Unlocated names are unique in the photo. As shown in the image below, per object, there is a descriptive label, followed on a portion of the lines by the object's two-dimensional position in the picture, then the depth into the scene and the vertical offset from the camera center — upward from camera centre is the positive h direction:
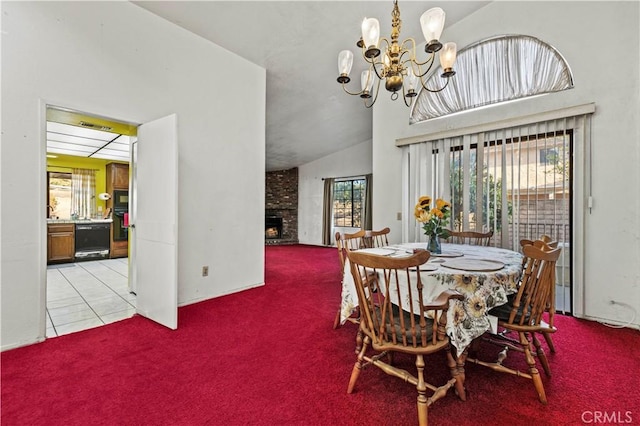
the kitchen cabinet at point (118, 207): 6.19 +0.10
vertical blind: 3.00 +0.43
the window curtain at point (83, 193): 6.59 +0.43
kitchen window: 6.29 +0.36
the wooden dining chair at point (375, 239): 3.00 -0.28
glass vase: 2.38 -0.26
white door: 2.61 -0.09
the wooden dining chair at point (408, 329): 1.41 -0.63
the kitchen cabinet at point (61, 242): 5.49 -0.60
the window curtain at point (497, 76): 3.06 +1.62
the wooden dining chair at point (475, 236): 3.02 -0.24
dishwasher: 5.82 -0.60
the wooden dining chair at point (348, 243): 2.44 -0.29
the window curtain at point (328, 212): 8.48 +0.03
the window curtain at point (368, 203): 7.70 +0.28
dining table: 1.58 -0.44
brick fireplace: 9.29 +0.12
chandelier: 1.84 +1.15
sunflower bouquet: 2.33 -0.02
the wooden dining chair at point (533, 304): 1.63 -0.53
